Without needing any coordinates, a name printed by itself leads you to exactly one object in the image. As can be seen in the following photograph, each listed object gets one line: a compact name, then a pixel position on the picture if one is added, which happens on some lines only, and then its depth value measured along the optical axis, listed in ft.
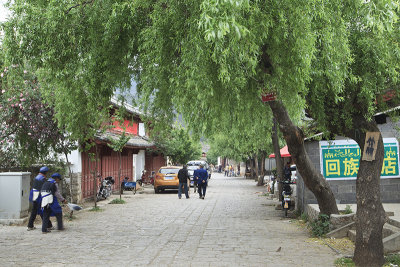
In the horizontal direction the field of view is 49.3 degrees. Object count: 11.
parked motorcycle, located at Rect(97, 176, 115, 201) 66.28
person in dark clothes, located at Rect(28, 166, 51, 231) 36.06
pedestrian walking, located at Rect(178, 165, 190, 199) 70.44
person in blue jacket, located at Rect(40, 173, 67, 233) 34.86
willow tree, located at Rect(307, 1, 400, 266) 22.71
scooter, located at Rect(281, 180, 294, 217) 44.96
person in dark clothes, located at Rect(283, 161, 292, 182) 59.06
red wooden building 64.87
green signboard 41.78
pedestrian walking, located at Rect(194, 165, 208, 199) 68.85
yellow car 82.99
